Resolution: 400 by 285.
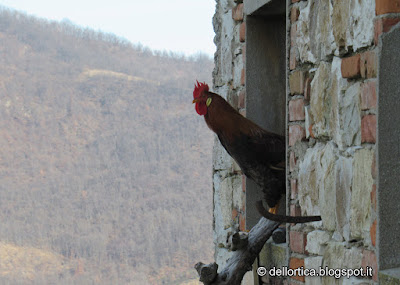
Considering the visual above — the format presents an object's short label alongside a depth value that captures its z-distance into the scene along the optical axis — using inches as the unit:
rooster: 261.9
